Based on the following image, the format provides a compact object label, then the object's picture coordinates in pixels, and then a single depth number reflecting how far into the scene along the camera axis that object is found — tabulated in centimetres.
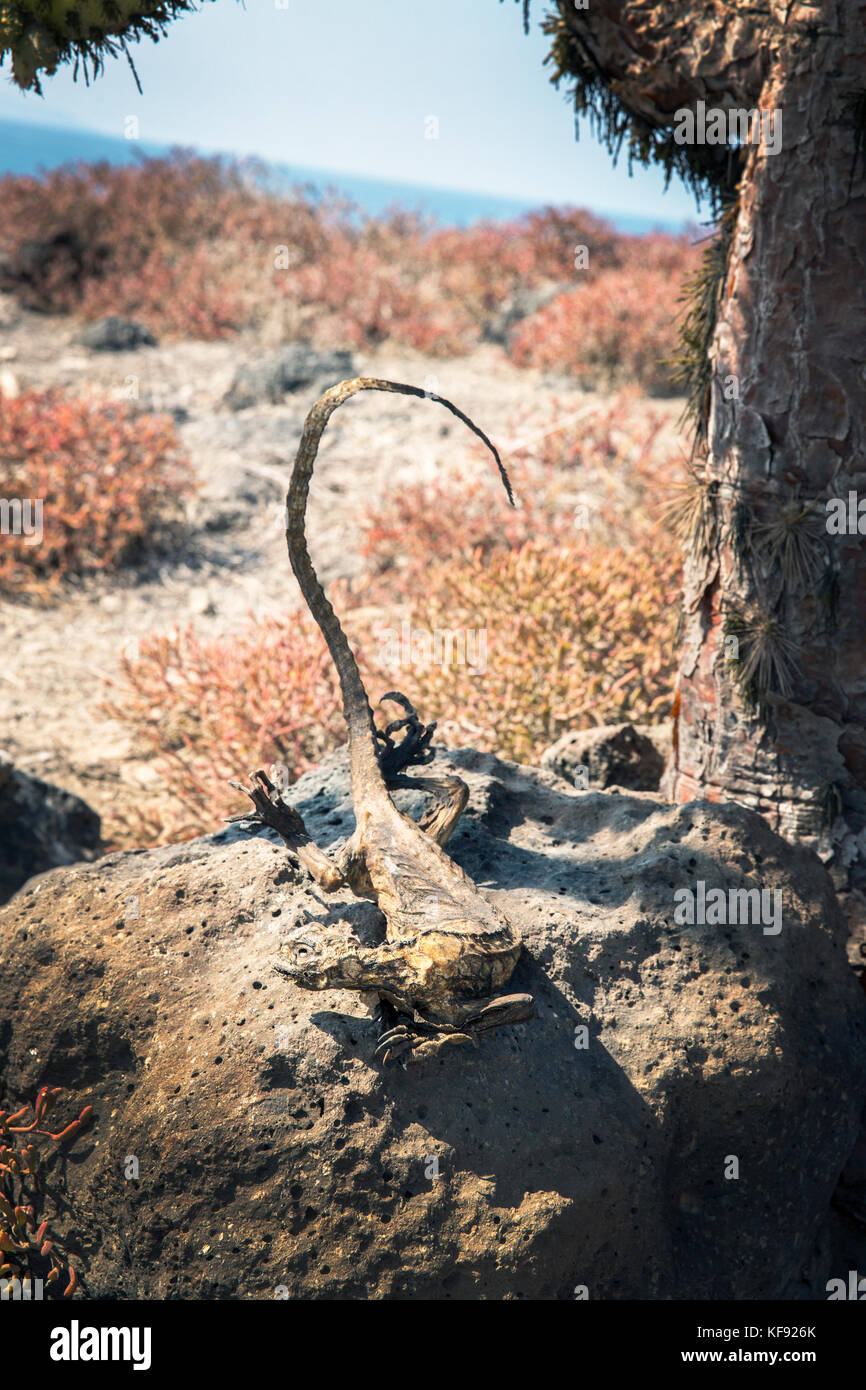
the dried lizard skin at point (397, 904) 209
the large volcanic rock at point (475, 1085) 209
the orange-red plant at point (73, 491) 725
